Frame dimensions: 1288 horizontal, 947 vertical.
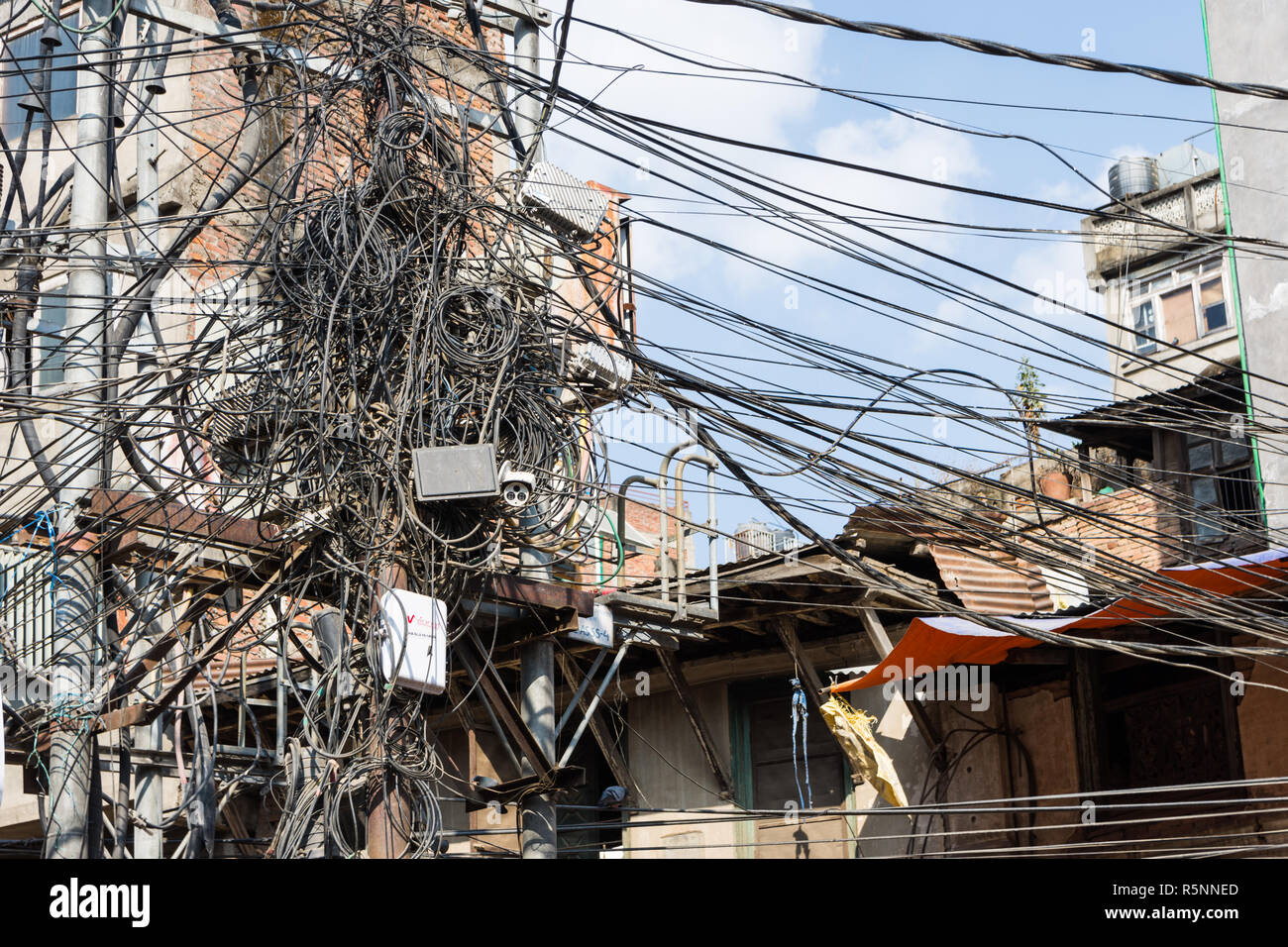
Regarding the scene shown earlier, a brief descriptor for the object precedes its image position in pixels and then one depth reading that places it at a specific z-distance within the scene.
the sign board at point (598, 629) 10.16
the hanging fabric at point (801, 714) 13.72
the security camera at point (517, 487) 8.42
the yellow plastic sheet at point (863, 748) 12.52
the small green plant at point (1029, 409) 8.08
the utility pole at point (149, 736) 10.41
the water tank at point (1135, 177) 35.84
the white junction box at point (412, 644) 7.77
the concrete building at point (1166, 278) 31.59
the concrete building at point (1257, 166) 16.17
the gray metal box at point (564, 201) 9.84
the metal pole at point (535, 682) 9.33
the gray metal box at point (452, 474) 8.09
